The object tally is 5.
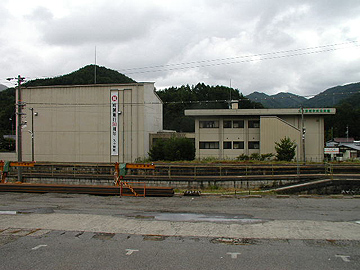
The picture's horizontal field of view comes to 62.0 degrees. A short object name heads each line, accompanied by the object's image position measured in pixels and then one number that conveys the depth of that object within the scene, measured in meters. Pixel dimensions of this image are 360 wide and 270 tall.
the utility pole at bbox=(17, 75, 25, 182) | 25.03
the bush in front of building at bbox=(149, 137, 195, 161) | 41.12
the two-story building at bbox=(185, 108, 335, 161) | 42.69
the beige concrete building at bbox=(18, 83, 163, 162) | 43.53
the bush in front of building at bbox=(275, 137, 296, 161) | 39.00
